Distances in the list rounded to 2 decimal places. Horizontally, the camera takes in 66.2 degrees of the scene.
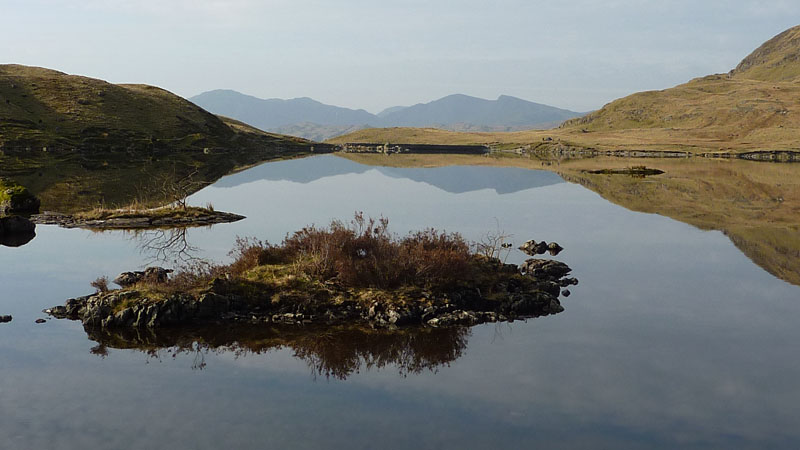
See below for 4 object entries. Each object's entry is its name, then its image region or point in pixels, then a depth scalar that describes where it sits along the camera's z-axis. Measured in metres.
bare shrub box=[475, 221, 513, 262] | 28.25
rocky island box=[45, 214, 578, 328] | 21.36
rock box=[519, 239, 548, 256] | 34.06
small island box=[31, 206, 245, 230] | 41.16
